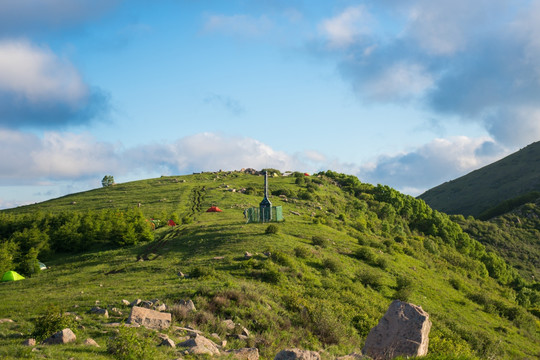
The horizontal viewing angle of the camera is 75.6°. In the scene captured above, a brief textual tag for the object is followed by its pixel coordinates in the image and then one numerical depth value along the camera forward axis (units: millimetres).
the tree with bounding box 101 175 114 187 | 116625
